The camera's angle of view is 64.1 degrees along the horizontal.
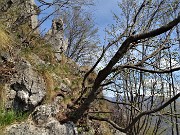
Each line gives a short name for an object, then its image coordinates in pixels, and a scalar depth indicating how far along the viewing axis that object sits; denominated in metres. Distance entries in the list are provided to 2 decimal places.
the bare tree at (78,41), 10.00
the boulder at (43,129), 2.77
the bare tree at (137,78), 2.69
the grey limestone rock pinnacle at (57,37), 5.25
